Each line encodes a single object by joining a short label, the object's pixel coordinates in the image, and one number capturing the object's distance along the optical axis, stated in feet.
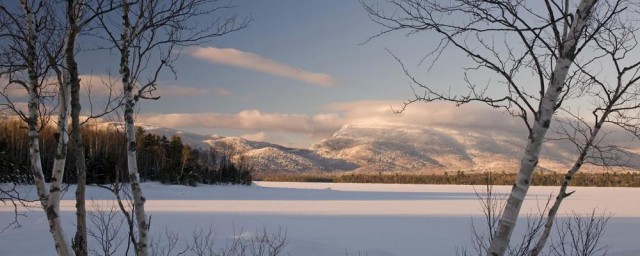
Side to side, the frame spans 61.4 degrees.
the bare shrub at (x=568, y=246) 36.68
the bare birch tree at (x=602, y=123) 15.39
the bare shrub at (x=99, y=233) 32.82
